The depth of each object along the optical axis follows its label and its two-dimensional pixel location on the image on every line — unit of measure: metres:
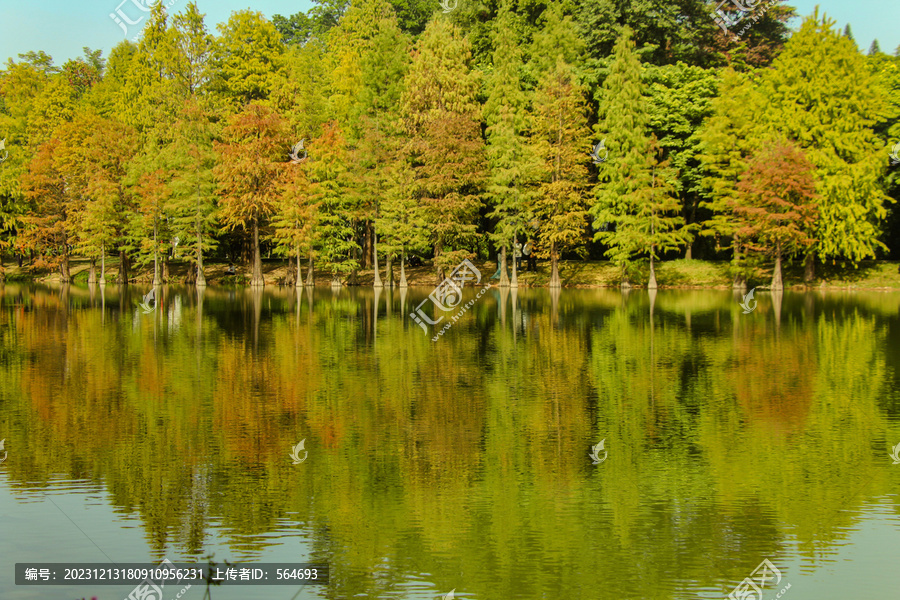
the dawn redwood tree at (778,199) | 50.53
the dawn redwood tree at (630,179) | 55.69
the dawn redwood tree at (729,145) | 54.31
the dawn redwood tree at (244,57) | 72.00
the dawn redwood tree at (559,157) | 57.50
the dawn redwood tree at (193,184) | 61.50
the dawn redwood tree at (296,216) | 59.00
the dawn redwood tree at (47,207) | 67.50
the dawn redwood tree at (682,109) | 58.84
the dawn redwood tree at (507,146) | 57.19
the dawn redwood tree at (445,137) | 57.66
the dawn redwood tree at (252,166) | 60.25
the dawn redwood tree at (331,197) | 59.88
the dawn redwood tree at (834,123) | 51.72
